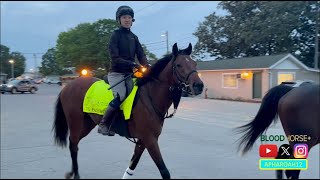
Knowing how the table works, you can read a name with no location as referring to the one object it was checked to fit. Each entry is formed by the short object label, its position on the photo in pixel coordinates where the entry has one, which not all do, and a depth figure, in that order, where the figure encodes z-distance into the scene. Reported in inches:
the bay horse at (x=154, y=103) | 156.7
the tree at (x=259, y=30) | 1413.6
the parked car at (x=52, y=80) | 2469.2
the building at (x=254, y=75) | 1030.4
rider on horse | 175.0
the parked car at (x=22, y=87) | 1341.0
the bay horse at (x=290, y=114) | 172.9
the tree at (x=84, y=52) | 526.2
